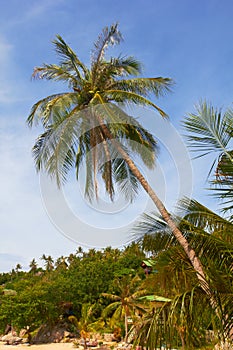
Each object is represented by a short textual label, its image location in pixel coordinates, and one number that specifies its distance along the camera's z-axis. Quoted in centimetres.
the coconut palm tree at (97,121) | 809
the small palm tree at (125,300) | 2444
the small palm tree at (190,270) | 452
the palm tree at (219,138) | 463
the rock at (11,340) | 2898
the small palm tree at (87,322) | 2664
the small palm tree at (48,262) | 6078
